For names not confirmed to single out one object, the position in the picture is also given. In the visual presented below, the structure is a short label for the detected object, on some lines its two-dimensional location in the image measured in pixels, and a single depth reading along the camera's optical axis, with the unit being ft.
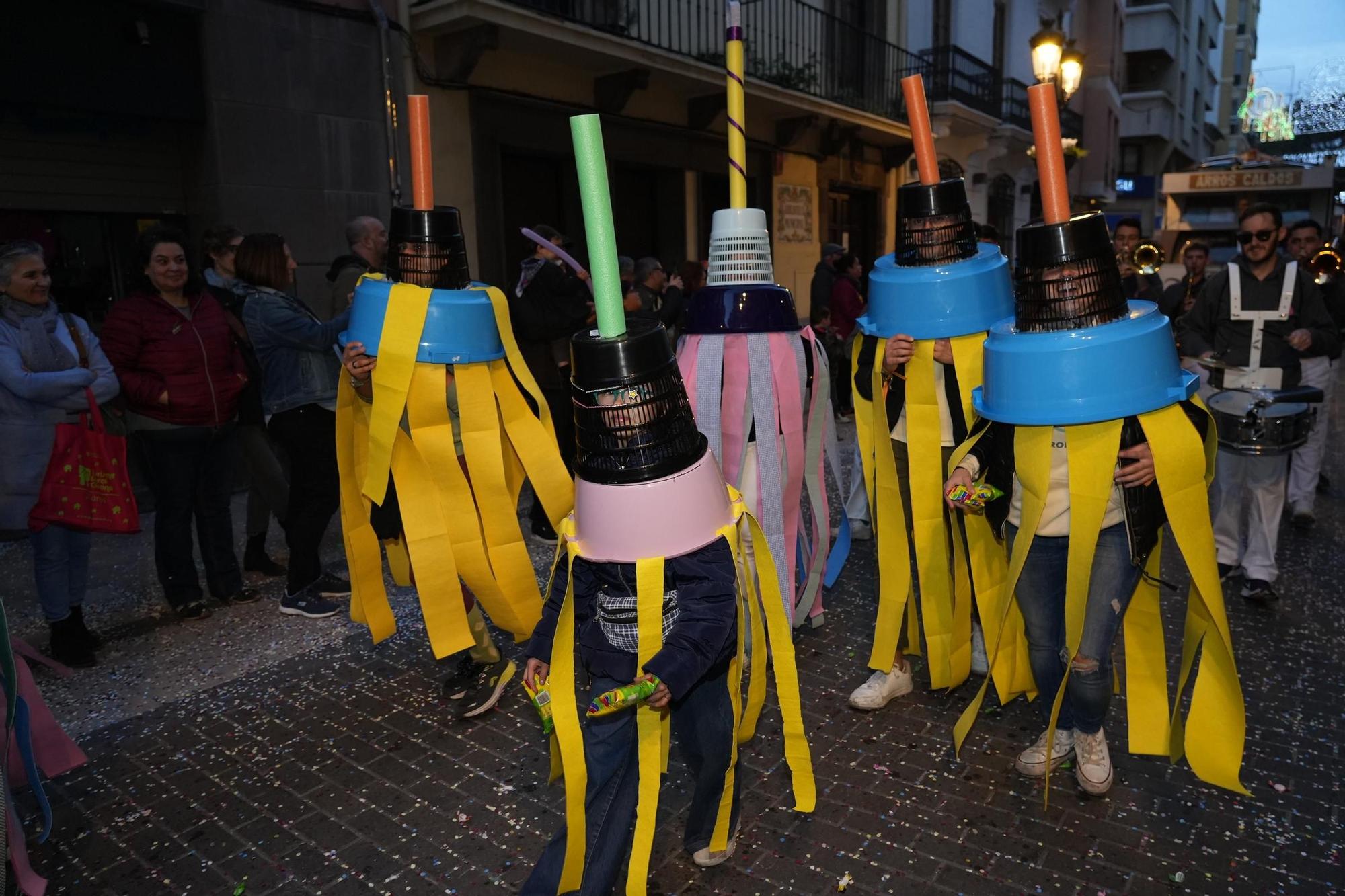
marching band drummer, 14.15
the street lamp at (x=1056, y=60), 28.99
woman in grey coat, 12.14
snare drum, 13.41
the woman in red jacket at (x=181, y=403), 13.46
